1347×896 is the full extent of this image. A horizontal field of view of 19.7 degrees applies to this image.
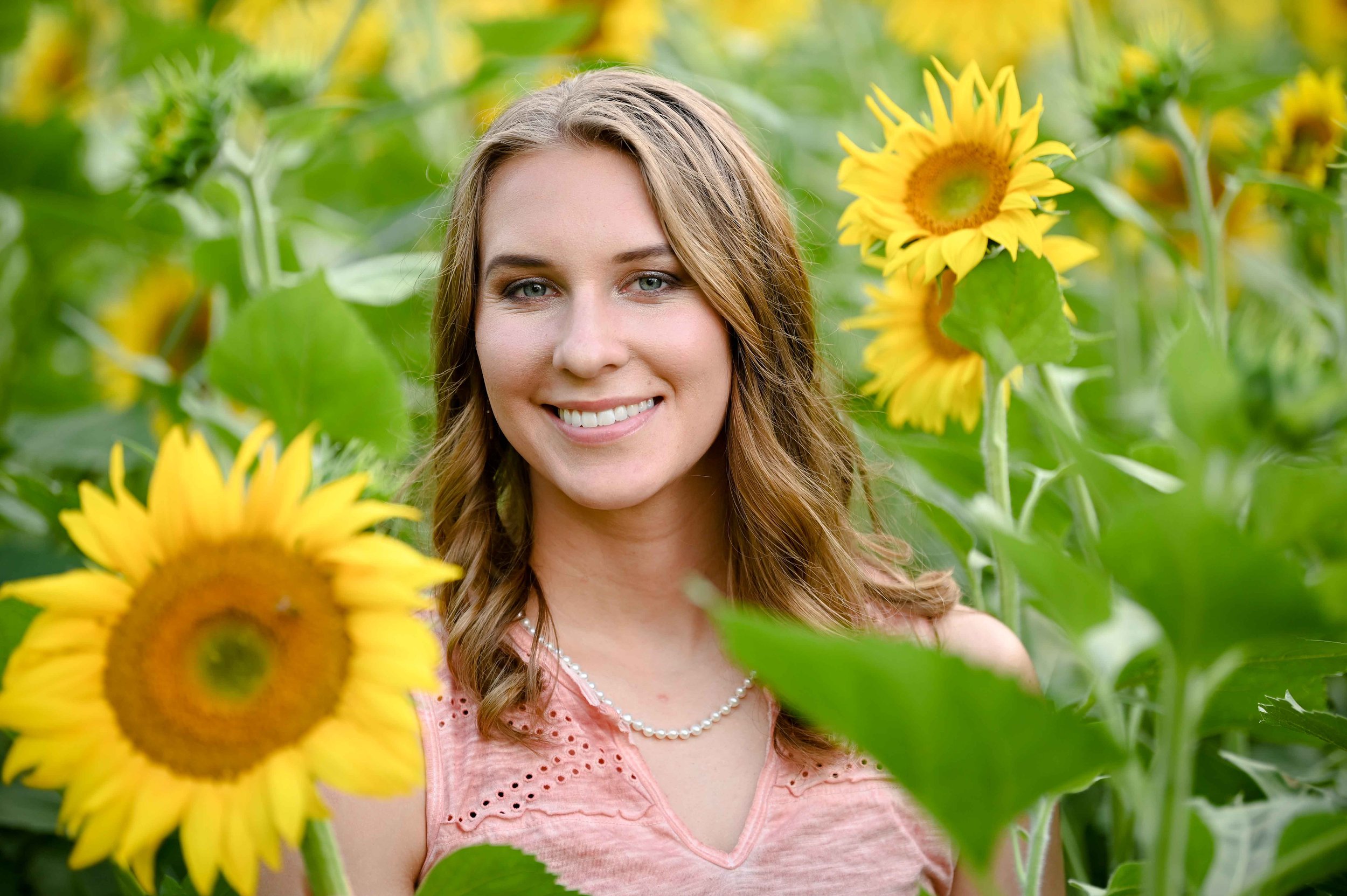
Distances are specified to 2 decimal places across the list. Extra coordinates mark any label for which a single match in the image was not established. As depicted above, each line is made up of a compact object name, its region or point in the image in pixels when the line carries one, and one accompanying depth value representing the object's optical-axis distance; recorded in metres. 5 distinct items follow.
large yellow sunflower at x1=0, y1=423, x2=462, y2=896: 1.62
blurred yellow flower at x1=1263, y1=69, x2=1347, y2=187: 2.05
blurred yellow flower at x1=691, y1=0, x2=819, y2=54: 3.29
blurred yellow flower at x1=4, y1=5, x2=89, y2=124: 3.01
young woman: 1.88
